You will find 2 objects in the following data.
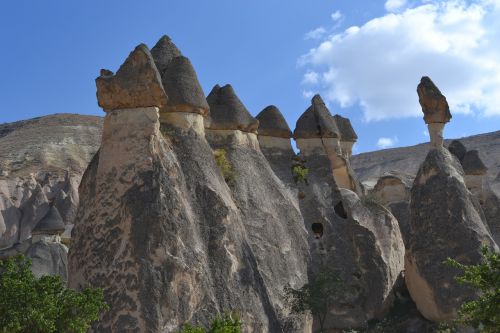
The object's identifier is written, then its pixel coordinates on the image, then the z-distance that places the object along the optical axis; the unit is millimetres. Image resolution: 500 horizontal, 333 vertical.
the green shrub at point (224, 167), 20578
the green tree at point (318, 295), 18486
